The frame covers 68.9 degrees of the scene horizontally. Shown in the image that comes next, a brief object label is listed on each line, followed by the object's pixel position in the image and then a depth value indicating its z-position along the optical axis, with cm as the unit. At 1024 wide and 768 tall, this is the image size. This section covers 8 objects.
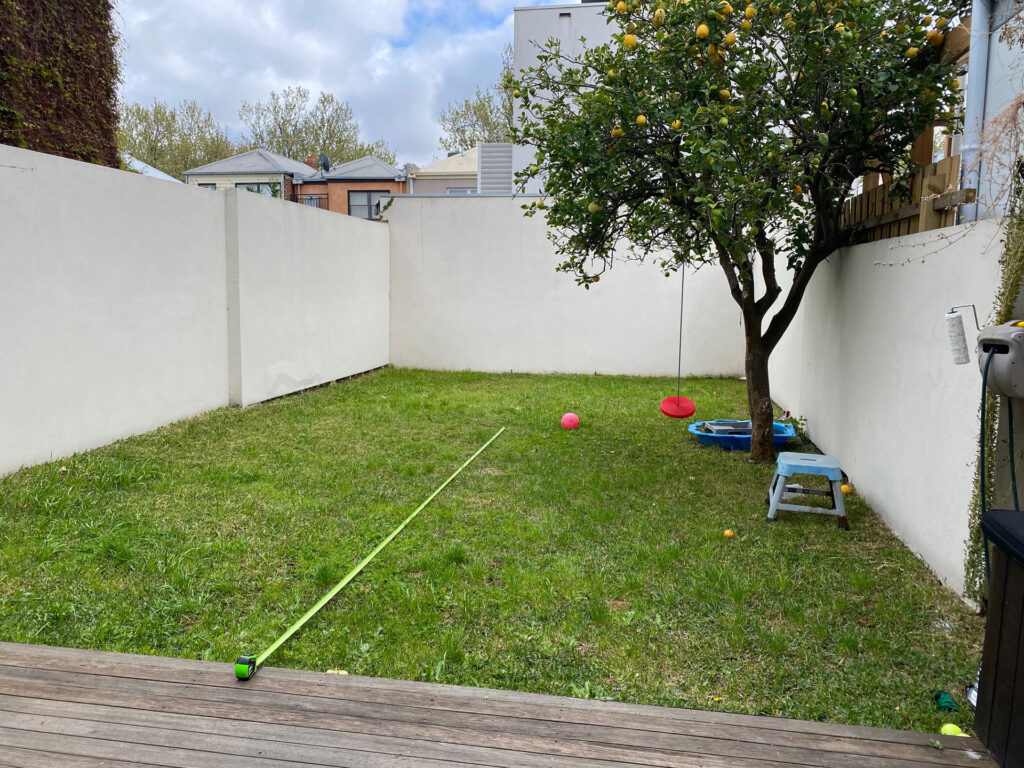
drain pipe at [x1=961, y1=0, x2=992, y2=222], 331
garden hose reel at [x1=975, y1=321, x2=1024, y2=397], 248
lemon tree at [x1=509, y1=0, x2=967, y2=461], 404
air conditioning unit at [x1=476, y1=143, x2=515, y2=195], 1545
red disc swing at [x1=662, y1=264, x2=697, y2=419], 630
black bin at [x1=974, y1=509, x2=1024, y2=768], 188
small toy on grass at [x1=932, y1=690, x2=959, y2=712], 232
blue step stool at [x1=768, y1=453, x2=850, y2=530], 412
